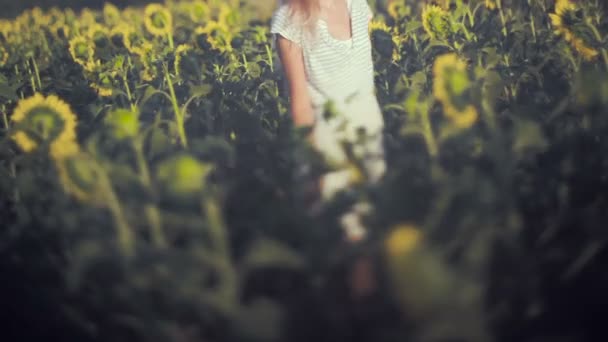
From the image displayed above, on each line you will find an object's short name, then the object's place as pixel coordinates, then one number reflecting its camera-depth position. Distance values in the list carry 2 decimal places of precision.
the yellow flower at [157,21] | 4.81
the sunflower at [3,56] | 5.43
